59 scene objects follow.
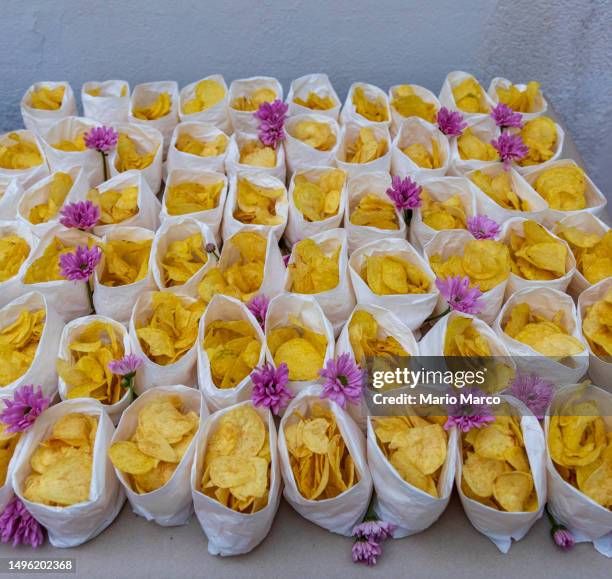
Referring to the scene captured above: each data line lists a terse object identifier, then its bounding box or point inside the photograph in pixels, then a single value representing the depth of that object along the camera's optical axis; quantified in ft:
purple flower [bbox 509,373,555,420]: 2.78
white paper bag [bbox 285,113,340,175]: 3.92
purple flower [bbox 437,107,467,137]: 3.98
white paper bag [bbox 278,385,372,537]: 2.52
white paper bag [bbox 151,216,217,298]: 3.15
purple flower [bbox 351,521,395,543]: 2.62
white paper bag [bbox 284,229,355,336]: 3.08
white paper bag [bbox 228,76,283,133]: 4.18
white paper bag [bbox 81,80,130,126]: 4.25
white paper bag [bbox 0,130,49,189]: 3.86
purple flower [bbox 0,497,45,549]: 2.57
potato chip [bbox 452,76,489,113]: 4.40
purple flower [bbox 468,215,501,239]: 3.38
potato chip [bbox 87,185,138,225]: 3.52
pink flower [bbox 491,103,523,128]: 4.17
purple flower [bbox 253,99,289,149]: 3.94
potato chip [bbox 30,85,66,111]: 4.33
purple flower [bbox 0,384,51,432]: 2.58
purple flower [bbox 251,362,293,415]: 2.62
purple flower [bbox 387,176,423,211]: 3.47
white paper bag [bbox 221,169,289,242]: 3.41
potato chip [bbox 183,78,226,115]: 4.37
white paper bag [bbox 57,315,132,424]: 2.82
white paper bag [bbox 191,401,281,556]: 2.43
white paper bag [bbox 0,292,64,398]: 2.83
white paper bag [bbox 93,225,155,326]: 3.09
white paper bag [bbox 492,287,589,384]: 2.87
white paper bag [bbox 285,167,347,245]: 3.51
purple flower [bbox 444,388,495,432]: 2.58
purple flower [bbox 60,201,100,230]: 3.34
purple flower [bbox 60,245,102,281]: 3.07
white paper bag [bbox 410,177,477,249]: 3.51
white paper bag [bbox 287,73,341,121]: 4.48
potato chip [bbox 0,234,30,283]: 3.31
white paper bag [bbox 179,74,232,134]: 4.25
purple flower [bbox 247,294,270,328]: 3.01
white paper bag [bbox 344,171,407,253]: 3.42
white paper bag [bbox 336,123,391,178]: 3.83
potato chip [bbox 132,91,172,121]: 4.30
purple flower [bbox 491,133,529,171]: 3.83
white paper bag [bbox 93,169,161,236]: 3.52
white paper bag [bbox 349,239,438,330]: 3.00
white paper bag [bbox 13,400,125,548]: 2.47
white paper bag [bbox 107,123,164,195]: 3.90
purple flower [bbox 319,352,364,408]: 2.61
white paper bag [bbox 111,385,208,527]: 2.51
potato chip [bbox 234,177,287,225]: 3.61
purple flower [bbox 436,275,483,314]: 2.91
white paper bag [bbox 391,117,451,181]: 3.85
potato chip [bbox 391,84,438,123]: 4.28
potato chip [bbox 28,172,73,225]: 3.52
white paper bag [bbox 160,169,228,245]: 3.50
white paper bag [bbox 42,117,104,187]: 3.87
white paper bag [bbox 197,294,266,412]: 2.72
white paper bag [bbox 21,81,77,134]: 4.17
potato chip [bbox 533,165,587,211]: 3.71
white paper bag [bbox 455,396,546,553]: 2.50
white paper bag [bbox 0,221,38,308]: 3.20
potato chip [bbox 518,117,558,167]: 4.08
